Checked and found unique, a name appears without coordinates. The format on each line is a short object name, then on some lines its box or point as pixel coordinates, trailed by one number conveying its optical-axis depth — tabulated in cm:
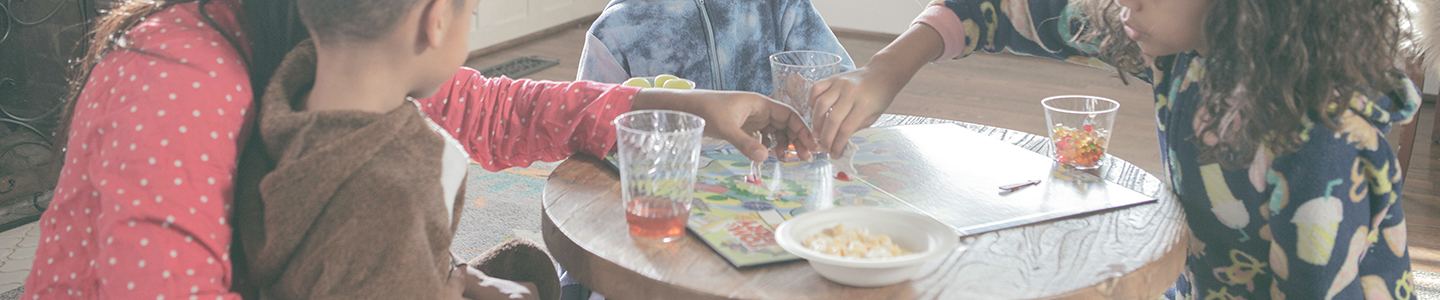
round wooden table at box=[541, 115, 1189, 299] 112
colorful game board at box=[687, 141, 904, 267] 123
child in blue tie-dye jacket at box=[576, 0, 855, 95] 209
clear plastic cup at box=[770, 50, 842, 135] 160
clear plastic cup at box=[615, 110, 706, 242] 120
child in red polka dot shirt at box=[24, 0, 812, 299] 101
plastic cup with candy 150
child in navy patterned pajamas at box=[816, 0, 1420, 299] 129
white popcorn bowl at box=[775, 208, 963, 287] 110
